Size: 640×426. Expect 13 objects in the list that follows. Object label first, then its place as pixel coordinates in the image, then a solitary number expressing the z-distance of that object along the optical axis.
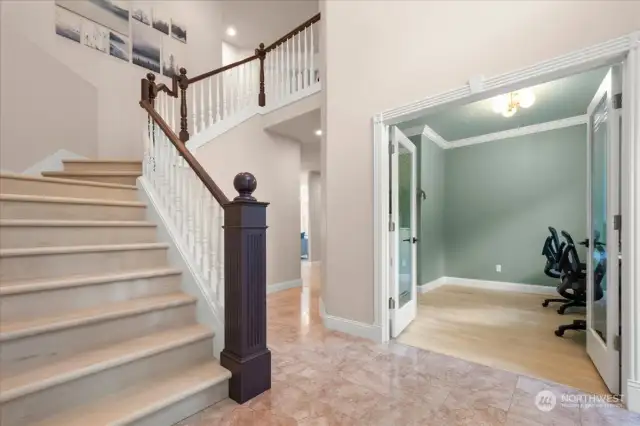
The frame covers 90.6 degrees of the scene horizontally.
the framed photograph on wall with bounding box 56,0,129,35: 3.78
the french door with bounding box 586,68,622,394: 1.87
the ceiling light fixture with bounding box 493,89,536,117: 3.54
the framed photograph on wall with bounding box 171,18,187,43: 4.76
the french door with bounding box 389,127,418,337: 2.90
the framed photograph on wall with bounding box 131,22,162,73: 4.35
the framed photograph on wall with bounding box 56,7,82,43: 3.67
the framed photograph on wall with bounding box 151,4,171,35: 4.54
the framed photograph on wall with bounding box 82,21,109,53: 3.89
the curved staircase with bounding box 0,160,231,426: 1.44
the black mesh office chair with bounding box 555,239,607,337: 2.91
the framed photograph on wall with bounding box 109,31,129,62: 4.12
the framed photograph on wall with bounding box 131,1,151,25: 4.32
